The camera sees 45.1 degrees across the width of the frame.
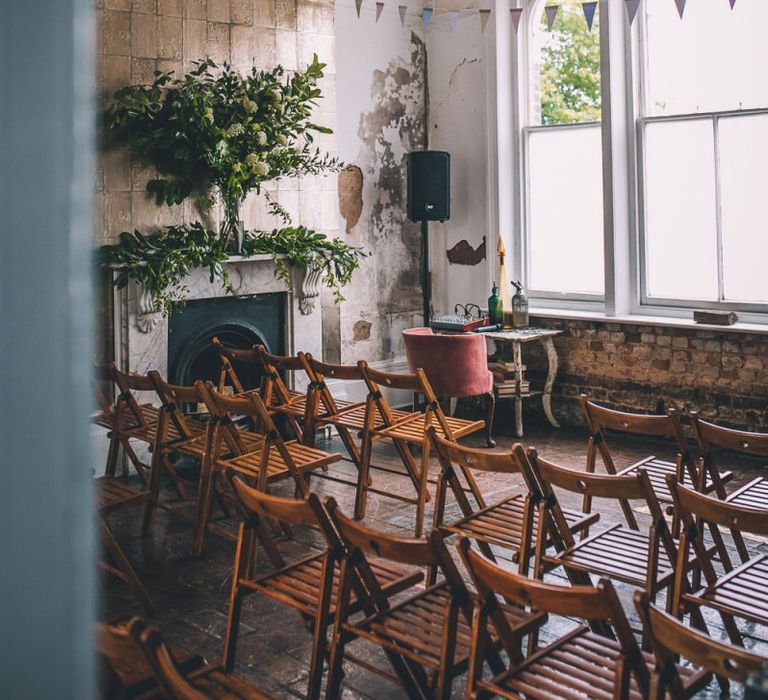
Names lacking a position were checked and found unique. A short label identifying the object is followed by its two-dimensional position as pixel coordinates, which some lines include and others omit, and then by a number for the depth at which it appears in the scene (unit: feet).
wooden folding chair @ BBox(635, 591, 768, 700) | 6.69
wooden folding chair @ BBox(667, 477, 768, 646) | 9.39
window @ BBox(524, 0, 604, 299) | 25.82
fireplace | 22.09
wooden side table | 24.57
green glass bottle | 25.99
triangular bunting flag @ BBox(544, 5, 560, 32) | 23.73
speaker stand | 27.96
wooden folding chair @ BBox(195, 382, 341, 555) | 15.11
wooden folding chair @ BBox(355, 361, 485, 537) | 16.60
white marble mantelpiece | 20.88
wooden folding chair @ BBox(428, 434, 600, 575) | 11.63
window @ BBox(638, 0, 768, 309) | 22.70
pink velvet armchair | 22.86
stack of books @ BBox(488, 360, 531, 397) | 24.94
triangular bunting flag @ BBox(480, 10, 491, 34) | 25.75
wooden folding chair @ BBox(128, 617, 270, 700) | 6.79
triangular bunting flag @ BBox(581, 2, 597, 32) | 22.25
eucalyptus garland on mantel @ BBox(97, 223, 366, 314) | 20.33
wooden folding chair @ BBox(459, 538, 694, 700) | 7.47
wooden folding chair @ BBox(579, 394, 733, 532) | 13.71
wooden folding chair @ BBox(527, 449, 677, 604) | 10.61
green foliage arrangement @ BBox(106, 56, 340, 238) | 20.90
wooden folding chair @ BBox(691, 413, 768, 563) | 12.61
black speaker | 26.58
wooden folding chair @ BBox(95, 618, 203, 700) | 7.20
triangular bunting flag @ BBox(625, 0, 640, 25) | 22.68
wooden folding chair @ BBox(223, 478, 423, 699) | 9.86
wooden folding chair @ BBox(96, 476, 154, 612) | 13.25
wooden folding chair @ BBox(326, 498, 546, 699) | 8.74
